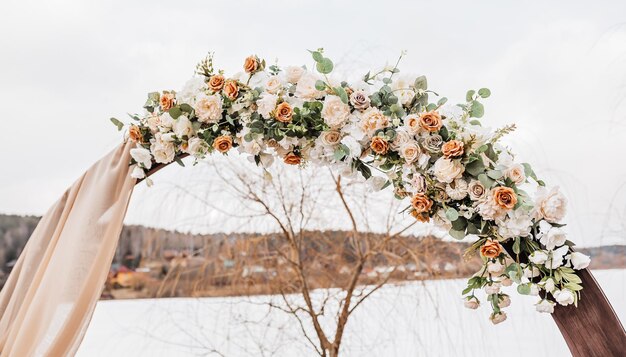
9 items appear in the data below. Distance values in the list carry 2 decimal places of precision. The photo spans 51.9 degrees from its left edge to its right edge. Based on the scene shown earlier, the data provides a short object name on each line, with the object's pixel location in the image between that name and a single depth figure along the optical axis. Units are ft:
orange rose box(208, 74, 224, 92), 6.07
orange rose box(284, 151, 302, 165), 6.09
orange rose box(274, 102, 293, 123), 5.73
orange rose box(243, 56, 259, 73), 6.08
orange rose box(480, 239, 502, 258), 4.99
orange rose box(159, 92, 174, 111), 6.23
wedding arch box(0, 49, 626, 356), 4.99
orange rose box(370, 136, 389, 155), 5.48
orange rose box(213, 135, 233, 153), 6.02
